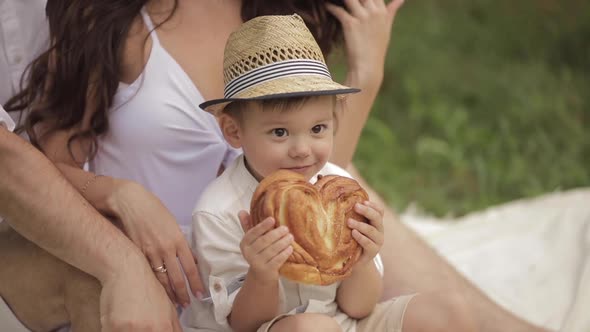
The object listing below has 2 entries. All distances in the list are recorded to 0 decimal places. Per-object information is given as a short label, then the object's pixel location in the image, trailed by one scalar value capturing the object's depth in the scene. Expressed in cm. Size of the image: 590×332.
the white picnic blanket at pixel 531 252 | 383
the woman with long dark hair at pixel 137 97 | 286
